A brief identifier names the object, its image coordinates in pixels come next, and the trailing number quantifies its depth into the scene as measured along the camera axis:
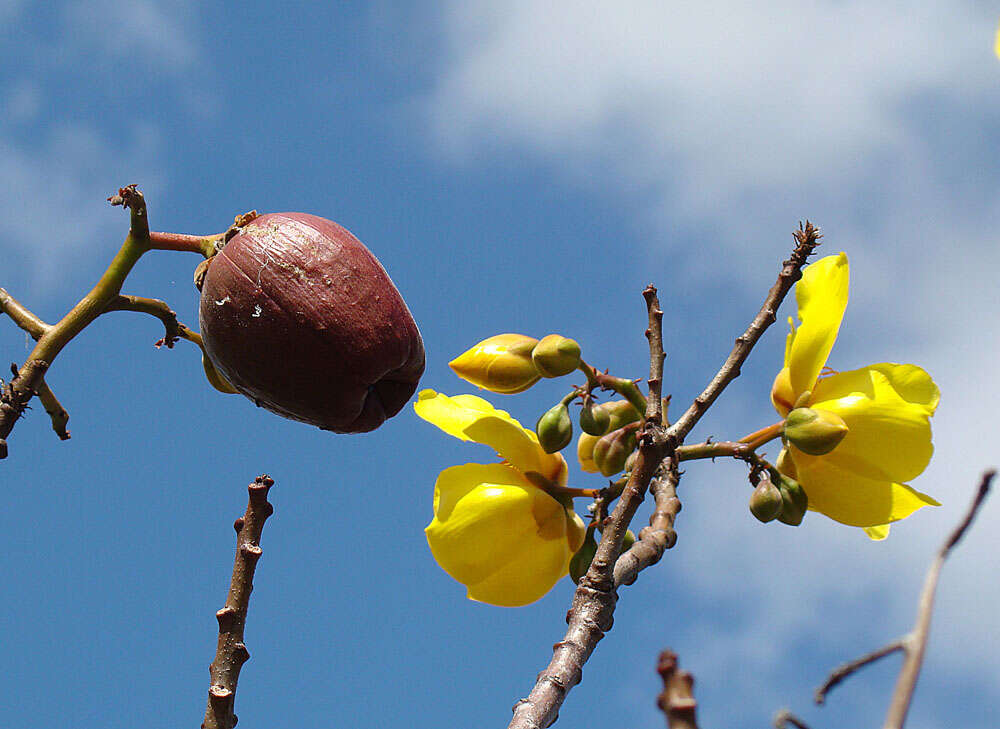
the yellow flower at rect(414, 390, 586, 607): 1.07
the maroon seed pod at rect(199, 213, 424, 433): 1.13
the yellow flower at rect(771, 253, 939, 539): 1.06
